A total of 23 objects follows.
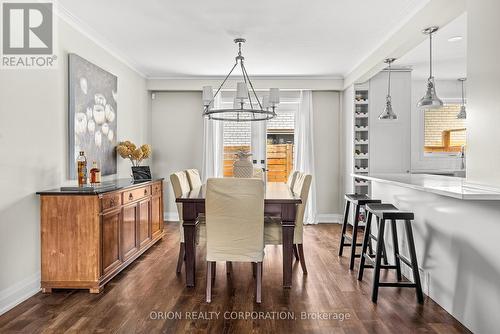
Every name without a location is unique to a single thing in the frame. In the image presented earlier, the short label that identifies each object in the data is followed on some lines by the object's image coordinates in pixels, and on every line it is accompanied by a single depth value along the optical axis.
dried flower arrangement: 4.54
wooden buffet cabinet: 2.99
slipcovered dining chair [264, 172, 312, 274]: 3.24
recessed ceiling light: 4.11
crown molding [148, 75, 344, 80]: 6.00
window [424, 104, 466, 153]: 6.29
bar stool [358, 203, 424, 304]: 2.81
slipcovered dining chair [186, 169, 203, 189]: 4.16
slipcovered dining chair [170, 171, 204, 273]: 3.46
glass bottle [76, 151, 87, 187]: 3.31
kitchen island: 2.15
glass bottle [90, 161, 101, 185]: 3.47
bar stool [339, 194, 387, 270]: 3.67
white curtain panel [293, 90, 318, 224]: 6.14
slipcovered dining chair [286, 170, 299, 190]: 4.21
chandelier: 3.58
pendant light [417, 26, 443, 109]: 3.39
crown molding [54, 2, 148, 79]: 3.38
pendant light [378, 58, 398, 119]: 4.33
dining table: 3.10
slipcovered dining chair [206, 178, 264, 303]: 2.75
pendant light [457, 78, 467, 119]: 5.39
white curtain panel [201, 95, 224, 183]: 6.17
